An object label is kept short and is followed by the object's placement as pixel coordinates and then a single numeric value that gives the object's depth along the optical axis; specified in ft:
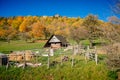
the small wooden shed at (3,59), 45.38
